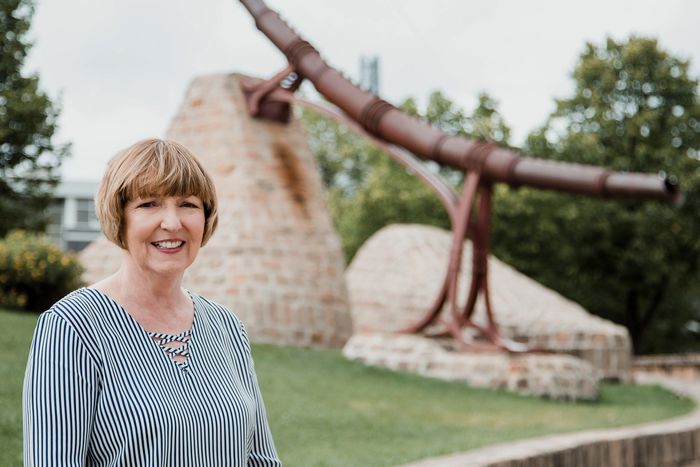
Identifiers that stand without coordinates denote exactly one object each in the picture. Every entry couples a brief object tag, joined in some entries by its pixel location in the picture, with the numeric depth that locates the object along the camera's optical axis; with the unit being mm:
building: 40219
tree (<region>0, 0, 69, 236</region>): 16891
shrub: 11672
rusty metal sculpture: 11195
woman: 1964
